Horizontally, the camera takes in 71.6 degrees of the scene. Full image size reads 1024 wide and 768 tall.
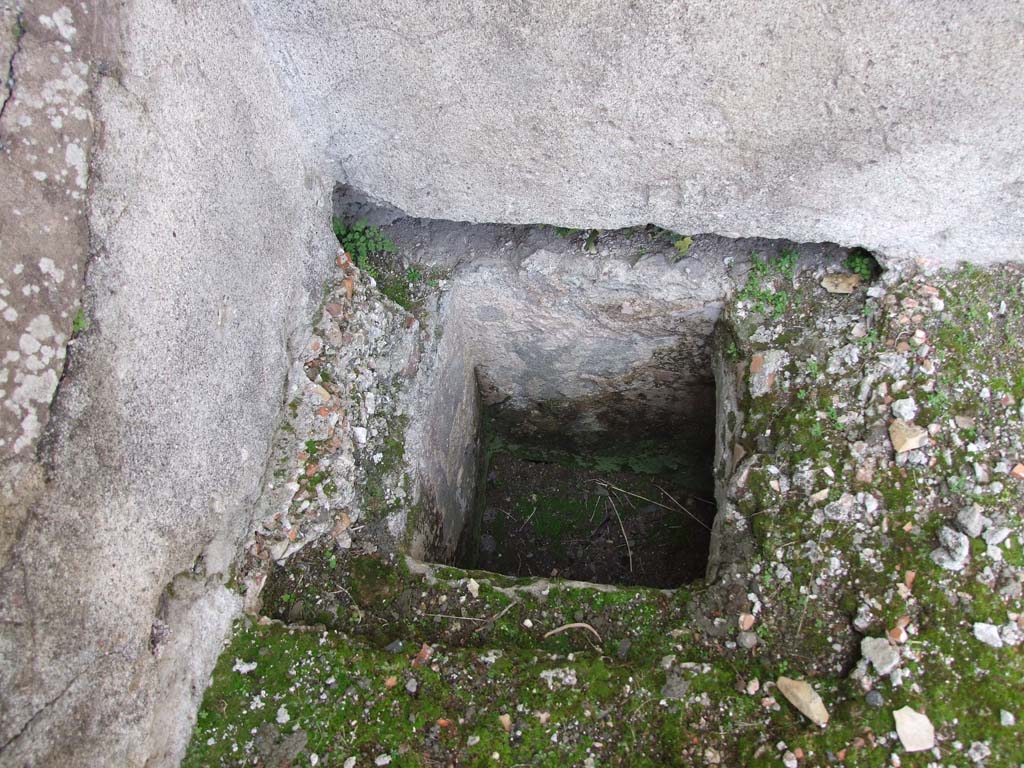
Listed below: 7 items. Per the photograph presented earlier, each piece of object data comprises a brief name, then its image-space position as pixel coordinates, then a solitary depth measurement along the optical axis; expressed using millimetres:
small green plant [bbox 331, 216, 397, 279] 2436
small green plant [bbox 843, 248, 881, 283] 2176
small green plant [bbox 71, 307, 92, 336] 1278
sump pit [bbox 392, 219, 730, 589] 2422
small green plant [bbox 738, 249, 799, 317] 2246
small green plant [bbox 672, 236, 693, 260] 2307
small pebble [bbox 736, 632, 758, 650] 1810
